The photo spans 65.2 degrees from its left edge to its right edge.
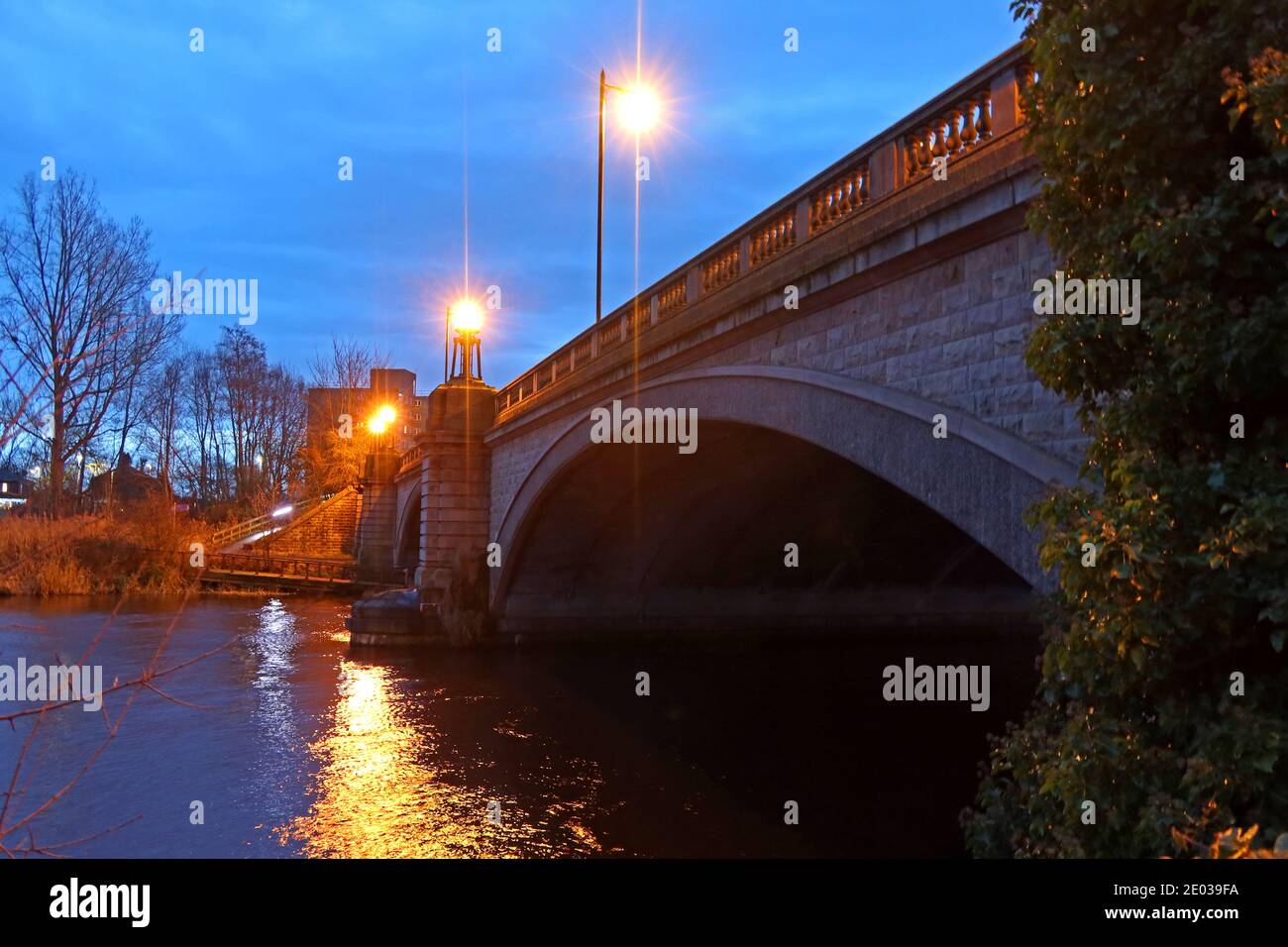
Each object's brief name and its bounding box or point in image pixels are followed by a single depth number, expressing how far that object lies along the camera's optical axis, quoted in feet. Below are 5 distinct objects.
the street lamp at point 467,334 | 70.33
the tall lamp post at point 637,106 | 57.11
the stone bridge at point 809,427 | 21.22
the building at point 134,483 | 153.10
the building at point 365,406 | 191.31
